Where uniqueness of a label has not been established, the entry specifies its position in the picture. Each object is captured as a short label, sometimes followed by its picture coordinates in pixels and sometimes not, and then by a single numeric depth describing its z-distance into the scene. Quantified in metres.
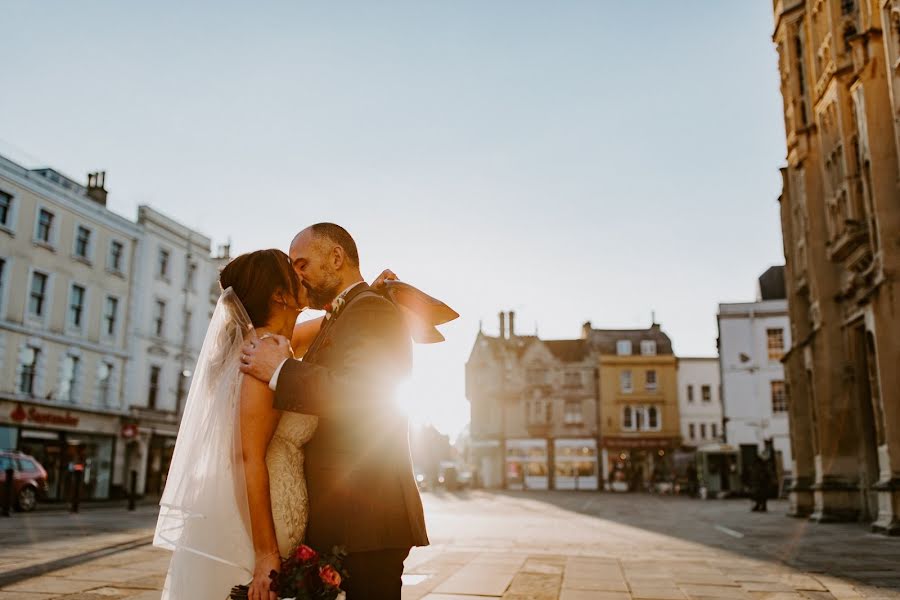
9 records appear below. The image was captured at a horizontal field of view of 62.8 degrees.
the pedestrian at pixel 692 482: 43.00
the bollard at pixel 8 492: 18.03
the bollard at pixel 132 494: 21.27
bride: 2.25
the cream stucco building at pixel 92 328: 28.03
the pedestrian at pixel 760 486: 24.83
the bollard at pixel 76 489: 20.48
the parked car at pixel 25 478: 19.92
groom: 2.25
